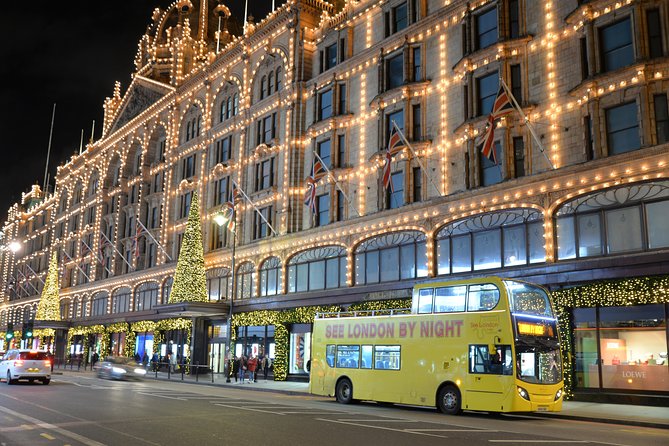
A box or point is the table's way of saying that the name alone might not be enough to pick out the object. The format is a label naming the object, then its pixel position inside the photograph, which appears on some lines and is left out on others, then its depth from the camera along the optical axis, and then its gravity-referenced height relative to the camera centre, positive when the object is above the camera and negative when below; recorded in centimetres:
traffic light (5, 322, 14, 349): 4398 +15
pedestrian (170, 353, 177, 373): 5062 -204
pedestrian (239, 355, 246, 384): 3825 -167
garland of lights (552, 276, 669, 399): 2339 +171
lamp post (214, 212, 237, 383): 3718 +11
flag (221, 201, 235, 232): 4147 +778
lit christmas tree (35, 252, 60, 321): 7062 +343
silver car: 3925 -198
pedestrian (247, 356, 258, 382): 3816 -157
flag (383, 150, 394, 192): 3281 +832
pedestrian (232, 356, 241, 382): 3903 -178
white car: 3062 -151
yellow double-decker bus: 1897 -32
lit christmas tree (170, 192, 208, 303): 4603 +488
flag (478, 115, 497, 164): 2789 +856
